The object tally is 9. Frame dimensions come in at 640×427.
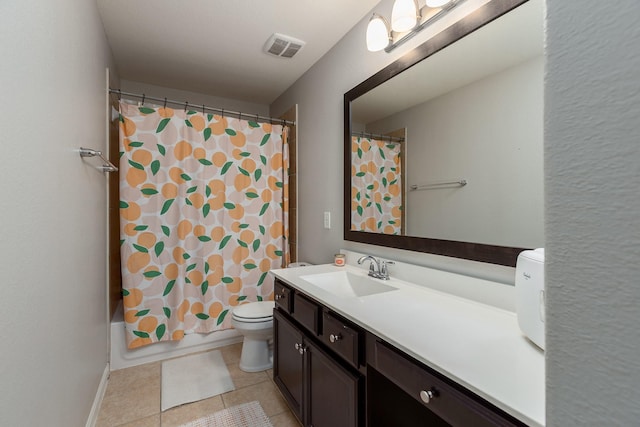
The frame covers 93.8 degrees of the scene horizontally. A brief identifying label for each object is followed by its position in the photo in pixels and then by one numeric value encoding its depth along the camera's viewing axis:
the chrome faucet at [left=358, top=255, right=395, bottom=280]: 1.67
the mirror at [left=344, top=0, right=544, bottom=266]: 1.09
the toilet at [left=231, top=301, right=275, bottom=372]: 2.09
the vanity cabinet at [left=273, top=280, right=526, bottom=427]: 0.75
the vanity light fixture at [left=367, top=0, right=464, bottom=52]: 1.40
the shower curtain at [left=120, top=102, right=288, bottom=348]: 2.29
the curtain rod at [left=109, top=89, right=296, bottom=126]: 2.28
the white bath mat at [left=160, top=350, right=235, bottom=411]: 1.89
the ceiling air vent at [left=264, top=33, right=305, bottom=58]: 2.14
